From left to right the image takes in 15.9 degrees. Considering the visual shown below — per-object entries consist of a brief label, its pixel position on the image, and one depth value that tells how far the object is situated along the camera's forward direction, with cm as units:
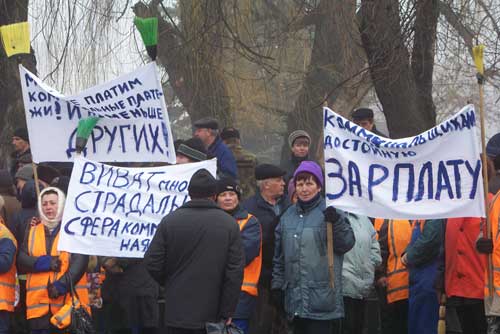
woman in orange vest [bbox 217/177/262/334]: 1401
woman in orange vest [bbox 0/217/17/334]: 1399
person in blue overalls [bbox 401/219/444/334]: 1362
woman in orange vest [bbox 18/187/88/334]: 1384
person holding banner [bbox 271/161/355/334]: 1324
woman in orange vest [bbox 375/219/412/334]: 1466
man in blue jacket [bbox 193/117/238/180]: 1649
